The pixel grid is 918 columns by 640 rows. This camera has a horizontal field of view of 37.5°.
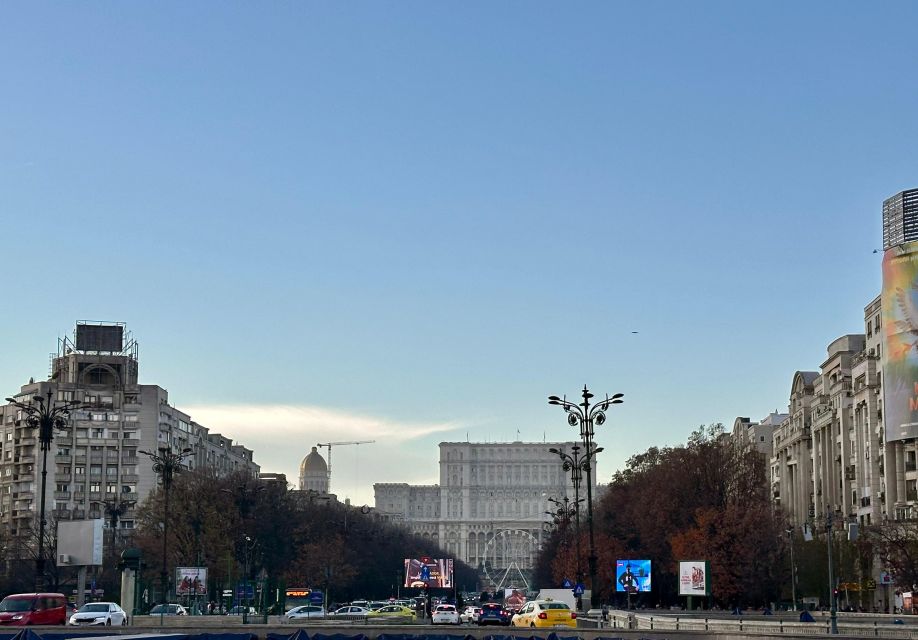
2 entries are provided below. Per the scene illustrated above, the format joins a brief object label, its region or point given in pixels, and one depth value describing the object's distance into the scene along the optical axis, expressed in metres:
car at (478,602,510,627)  67.56
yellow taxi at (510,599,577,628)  55.38
